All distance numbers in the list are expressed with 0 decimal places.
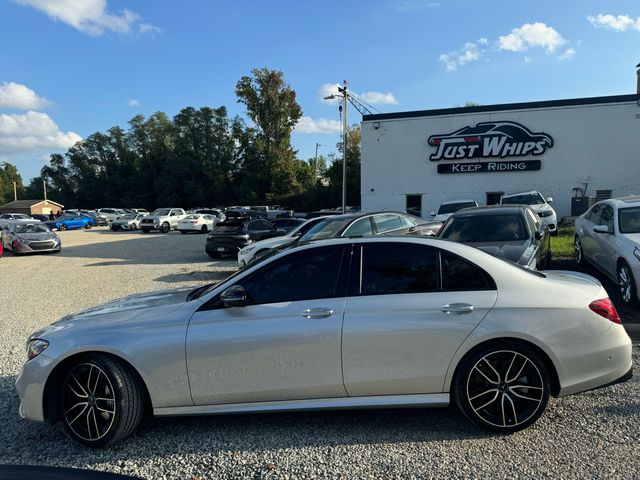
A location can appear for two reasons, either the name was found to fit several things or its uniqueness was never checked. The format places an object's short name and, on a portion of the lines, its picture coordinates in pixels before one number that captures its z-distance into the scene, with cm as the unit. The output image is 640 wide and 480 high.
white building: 2195
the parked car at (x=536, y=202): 1628
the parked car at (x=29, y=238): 1811
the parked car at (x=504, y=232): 693
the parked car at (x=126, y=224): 3741
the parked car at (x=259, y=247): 1089
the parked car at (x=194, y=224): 3142
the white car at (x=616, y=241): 644
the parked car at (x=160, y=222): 3425
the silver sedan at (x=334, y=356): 343
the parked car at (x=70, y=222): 4108
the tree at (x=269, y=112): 6306
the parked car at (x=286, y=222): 1834
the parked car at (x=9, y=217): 4072
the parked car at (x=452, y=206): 1838
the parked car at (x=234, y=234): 1482
